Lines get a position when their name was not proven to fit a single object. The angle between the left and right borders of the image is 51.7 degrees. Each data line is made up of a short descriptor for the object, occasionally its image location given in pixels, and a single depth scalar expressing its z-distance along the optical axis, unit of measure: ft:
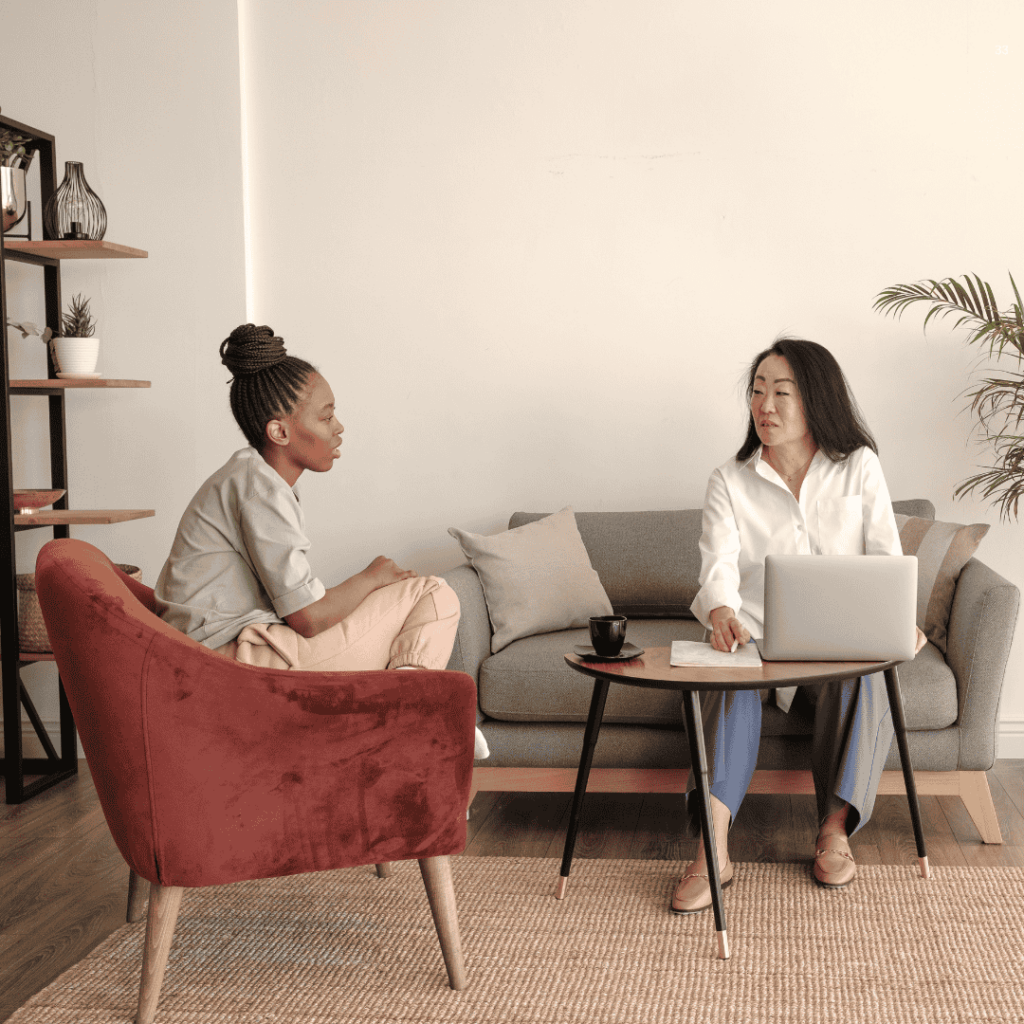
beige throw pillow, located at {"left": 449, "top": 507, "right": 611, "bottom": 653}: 9.38
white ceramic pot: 10.46
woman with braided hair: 6.27
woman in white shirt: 7.32
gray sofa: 8.15
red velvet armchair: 5.47
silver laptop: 6.31
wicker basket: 10.27
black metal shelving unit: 9.76
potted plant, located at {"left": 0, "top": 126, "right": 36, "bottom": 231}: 9.91
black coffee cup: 6.70
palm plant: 9.62
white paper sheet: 6.47
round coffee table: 6.04
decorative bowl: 10.36
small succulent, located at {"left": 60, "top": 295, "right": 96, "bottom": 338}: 10.57
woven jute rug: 5.85
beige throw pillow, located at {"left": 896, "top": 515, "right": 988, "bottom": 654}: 8.80
